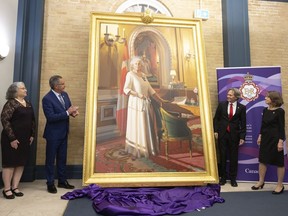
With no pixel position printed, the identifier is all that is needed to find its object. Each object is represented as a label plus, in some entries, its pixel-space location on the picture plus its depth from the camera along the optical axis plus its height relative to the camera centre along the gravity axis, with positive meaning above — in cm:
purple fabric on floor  249 -84
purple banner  392 +53
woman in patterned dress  297 -13
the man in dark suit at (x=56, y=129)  326 -4
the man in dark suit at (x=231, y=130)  378 -5
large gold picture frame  328 +79
